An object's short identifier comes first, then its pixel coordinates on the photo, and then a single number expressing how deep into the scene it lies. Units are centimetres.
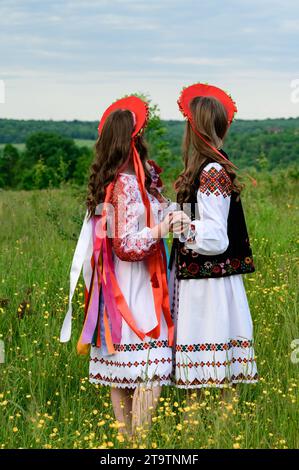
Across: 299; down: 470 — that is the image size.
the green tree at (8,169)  4119
